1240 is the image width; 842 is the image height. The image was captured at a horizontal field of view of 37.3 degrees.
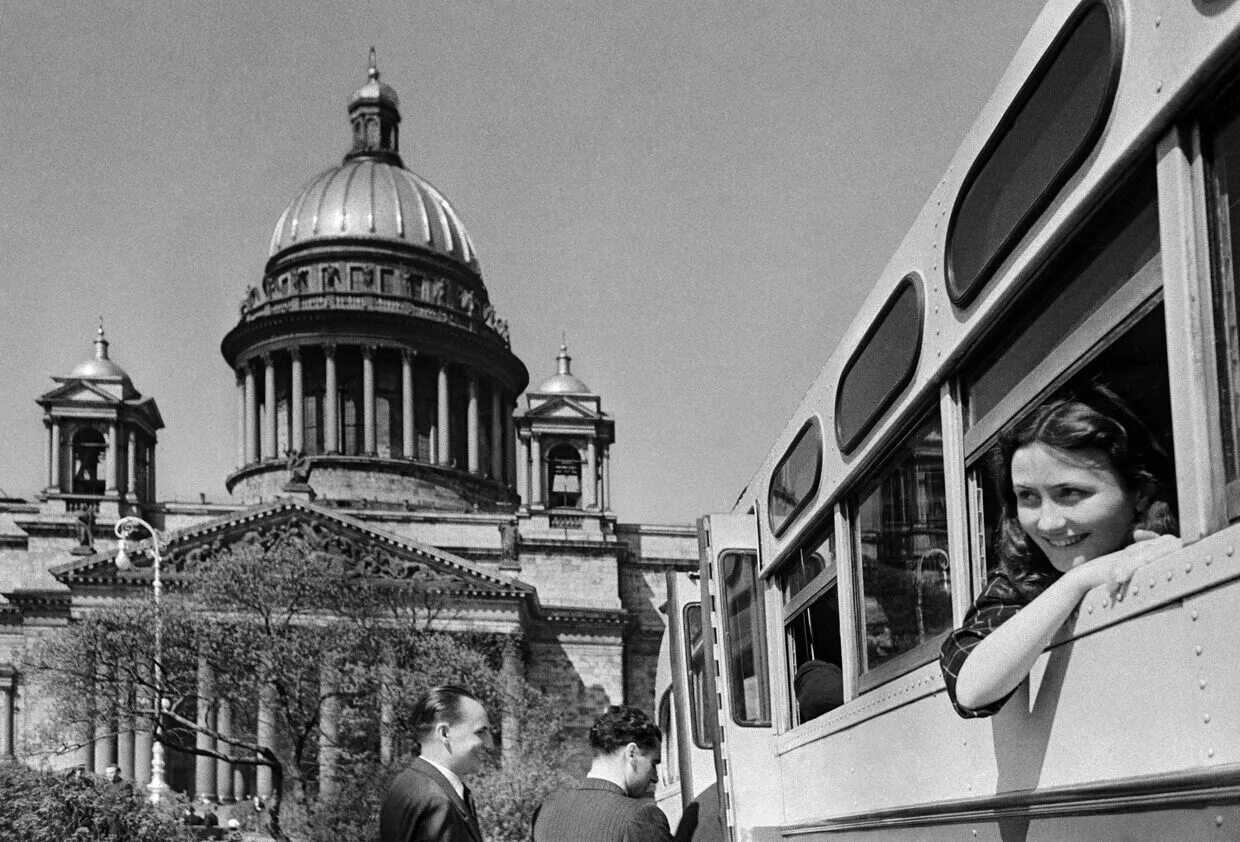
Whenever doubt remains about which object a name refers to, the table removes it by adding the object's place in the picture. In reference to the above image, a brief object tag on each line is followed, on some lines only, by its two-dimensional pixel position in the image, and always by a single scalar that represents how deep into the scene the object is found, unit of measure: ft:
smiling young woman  10.93
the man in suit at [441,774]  15.72
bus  9.66
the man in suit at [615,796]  17.60
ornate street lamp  111.45
